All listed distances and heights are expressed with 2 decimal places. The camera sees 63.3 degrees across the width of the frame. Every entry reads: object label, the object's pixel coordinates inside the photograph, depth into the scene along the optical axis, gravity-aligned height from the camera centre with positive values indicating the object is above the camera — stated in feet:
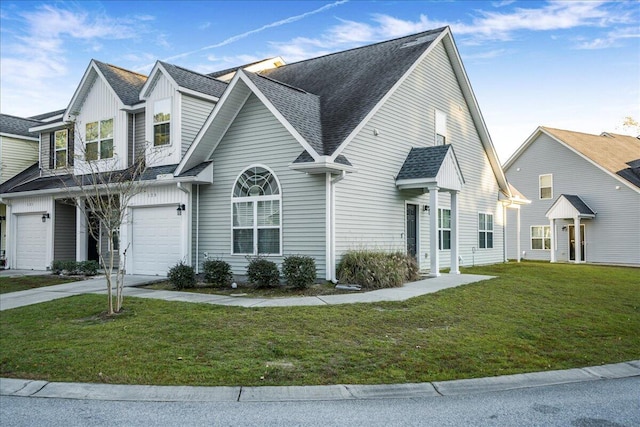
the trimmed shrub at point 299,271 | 40.68 -3.23
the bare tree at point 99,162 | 57.27 +8.10
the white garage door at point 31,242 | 65.72 -1.25
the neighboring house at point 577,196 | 88.02 +5.78
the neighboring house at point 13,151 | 75.56 +12.16
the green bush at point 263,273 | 42.47 -3.50
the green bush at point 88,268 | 56.18 -3.90
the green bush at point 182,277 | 44.04 -3.87
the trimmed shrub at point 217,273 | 44.52 -3.59
